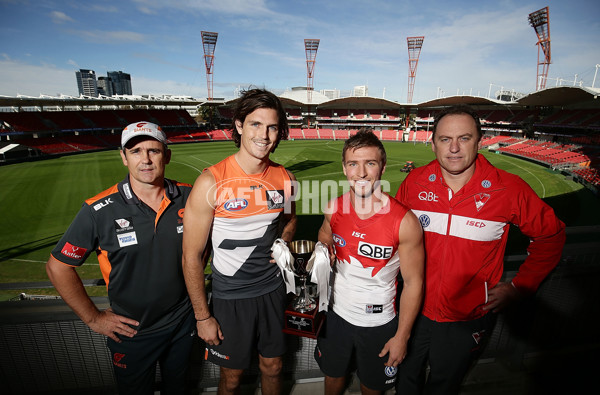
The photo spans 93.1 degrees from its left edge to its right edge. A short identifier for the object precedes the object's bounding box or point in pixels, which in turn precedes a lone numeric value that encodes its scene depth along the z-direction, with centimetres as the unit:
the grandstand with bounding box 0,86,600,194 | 3238
